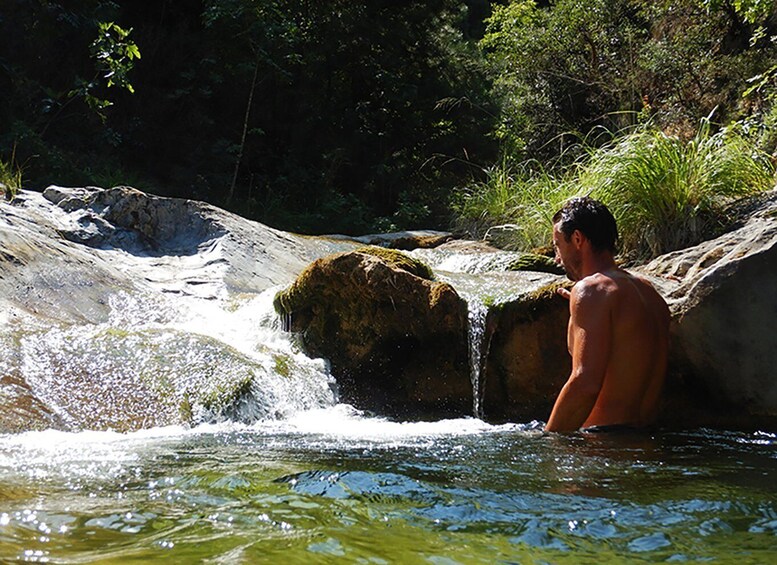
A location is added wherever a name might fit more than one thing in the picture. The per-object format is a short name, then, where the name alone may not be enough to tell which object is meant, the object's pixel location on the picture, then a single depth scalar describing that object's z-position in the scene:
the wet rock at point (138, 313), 4.94
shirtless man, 4.11
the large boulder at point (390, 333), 5.84
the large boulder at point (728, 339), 4.76
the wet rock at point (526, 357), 5.57
